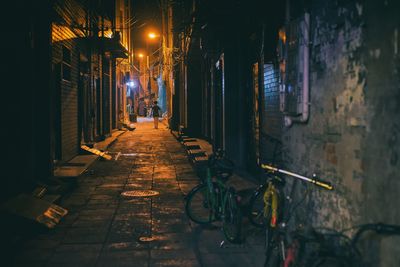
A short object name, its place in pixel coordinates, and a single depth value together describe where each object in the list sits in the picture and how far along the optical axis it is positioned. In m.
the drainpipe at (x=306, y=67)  6.12
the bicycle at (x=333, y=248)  4.15
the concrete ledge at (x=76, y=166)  12.66
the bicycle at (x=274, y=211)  5.18
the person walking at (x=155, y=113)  35.50
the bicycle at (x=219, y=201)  7.30
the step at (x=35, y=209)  7.86
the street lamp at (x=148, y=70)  66.32
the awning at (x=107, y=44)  19.54
